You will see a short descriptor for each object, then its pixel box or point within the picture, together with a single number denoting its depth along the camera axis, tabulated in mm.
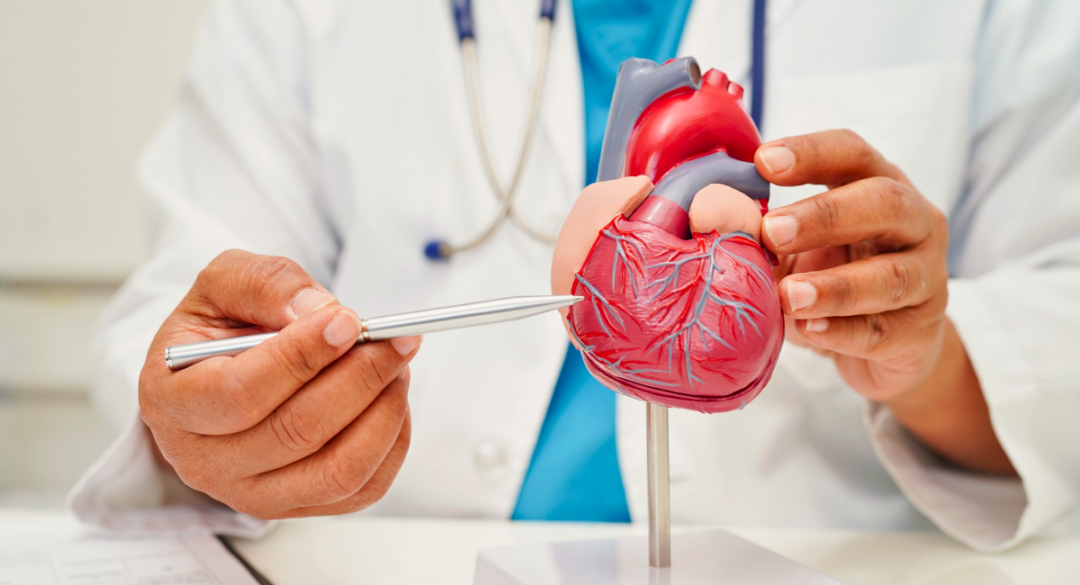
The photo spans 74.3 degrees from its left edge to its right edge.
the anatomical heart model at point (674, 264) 396
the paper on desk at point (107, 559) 535
